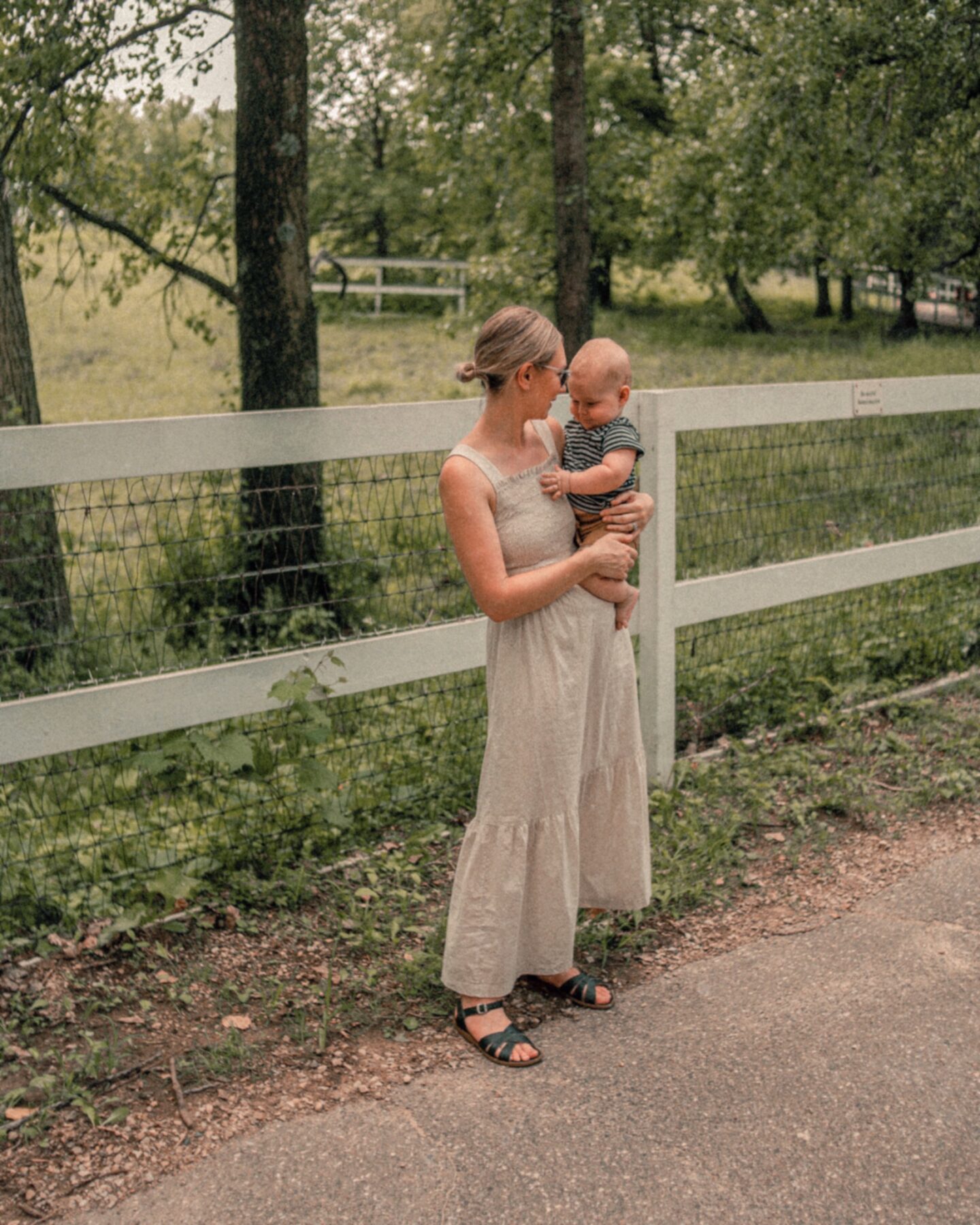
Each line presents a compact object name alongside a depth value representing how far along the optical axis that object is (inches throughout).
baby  126.9
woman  123.6
